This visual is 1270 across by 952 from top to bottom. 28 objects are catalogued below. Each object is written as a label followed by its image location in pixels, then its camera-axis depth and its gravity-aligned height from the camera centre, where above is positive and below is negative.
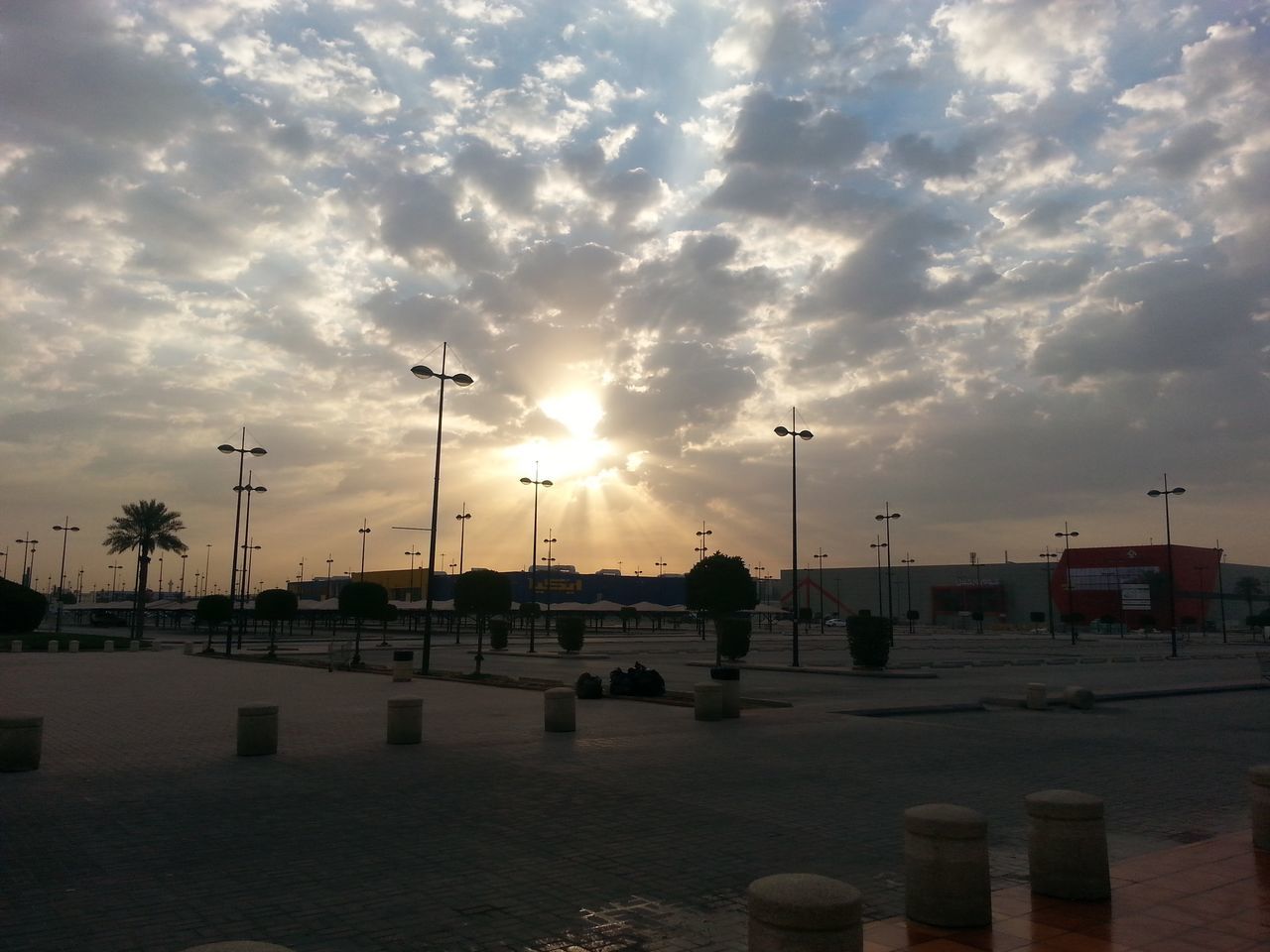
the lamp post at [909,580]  116.62 +1.96
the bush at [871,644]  30.81 -1.68
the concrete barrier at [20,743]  11.12 -2.03
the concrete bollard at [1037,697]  19.45 -2.13
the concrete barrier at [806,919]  4.31 -1.56
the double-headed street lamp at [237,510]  39.75 +3.28
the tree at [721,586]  41.72 +0.19
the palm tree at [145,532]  66.56 +3.47
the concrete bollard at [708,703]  16.70 -2.06
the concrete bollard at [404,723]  13.69 -2.08
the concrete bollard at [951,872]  5.77 -1.75
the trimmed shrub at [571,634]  44.62 -2.25
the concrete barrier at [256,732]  12.47 -2.06
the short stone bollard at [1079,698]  19.94 -2.20
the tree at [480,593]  37.53 -0.31
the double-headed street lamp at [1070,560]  104.44 +4.40
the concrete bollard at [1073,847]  6.28 -1.73
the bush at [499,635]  48.22 -2.57
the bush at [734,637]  34.22 -1.72
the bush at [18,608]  47.75 -1.66
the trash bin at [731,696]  17.02 -1.97
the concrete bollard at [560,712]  14.97 -2.05
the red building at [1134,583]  99.88 +1.78
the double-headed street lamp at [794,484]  35.09 +4.13
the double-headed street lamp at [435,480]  27.12 +3.27
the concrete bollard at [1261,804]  7.54 -1.69
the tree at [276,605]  43.28 -1.11
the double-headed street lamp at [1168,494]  46.00 +5.47
